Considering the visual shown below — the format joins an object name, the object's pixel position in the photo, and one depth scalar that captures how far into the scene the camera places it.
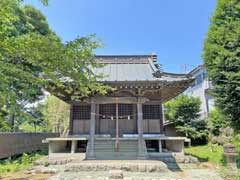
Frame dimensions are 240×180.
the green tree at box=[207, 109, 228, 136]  12.75
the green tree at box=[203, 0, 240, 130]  7.09
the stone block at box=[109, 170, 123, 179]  5.73
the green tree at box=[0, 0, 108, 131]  3.23
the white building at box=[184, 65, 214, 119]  19.56
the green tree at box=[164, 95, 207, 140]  13.27
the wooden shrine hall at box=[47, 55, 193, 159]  8.40
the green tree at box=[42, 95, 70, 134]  20.27
